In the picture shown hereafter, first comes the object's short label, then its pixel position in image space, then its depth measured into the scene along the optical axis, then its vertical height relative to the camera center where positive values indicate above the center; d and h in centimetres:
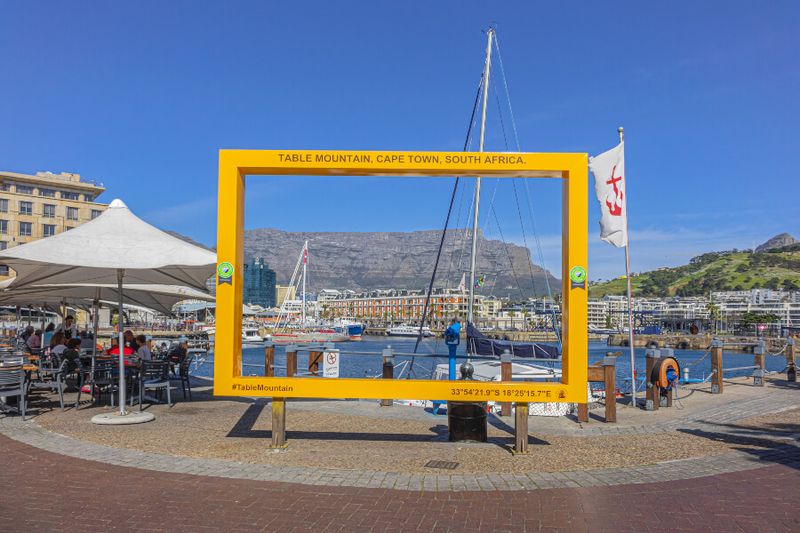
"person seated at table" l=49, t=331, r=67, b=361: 1235 -90
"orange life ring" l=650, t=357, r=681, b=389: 1135 -131
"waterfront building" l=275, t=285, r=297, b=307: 18868 +187
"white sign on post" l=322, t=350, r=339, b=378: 1355 -140
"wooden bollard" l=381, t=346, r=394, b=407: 1068 -107
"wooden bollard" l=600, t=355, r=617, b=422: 992 -133
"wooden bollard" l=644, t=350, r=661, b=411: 1138 -168
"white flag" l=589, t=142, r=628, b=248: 1127 +204
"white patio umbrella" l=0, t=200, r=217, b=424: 869 +75
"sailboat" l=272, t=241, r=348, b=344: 7638 -441
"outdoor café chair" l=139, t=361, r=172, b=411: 1028 -131
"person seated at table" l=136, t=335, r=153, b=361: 1190 -97
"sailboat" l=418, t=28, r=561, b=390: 1521 -142
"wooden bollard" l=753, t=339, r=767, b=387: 1526 -143
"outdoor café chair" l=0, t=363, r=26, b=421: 916 -117
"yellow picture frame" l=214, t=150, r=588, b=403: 755 +59
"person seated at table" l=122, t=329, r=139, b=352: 1307 -82
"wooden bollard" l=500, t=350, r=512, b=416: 938 -99
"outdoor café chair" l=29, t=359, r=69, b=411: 1009 -134
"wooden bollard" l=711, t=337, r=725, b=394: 1316 -139
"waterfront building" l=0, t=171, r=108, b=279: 7725 +1272
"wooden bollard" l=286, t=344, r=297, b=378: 1029 -99
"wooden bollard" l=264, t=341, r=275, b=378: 1085 -104
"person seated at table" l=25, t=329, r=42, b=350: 1556 -98
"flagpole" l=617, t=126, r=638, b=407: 1145 +52
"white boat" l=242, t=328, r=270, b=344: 7794 -466
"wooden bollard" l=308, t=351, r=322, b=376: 1362 -133
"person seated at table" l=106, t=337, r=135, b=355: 1204 -94
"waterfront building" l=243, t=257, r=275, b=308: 18009 +700
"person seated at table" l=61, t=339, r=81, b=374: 1198 -105
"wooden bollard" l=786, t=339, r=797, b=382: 1680 -169
